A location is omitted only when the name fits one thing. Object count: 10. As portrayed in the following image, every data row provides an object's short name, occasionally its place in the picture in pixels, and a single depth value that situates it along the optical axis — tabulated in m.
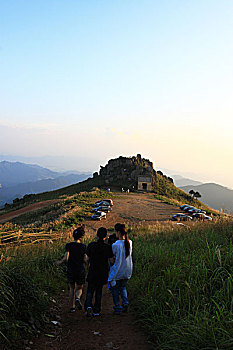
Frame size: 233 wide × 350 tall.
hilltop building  49.78
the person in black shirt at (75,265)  5.69
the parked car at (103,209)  28.56
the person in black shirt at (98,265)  5.54
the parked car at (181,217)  26.19
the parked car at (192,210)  31.72
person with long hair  5.49
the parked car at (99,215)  25.53
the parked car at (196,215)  29.15
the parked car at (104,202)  31.26
